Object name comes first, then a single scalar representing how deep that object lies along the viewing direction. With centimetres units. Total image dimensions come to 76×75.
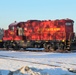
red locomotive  2932
